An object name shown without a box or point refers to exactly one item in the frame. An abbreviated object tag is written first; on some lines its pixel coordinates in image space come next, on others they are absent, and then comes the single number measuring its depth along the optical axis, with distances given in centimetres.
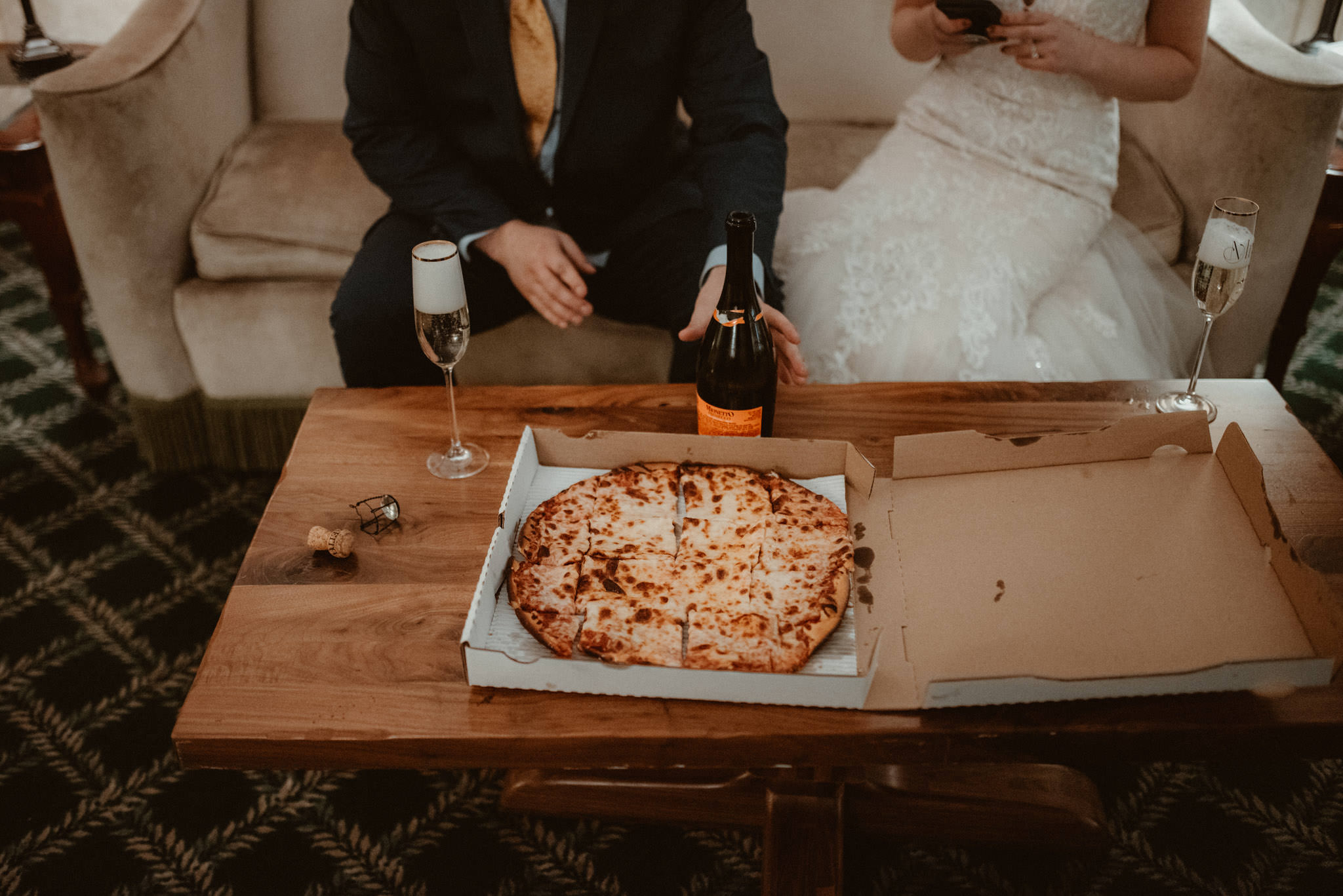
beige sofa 175
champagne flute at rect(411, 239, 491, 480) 105
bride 158
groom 155
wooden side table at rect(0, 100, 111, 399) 191
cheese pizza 86
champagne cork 100
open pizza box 81
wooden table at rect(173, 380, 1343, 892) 82
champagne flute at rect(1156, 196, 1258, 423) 115
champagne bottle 109
